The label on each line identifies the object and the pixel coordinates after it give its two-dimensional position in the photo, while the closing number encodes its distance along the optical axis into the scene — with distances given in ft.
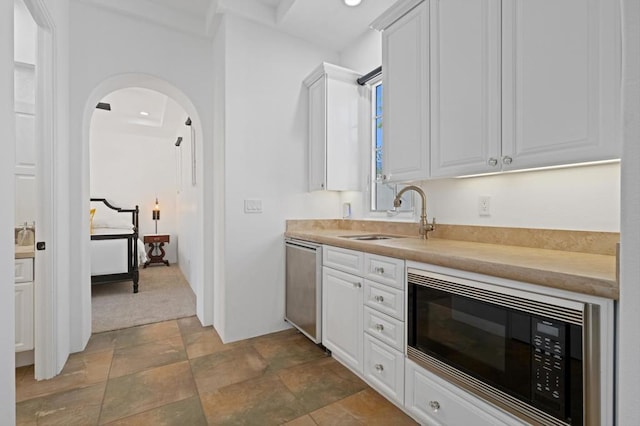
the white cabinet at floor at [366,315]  5.60
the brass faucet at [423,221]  6.98
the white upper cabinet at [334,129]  9.07
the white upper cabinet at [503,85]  3.81
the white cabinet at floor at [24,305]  7.02
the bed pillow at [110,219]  17.32
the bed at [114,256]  13.30
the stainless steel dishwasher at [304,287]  7.88
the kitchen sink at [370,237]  8.05
